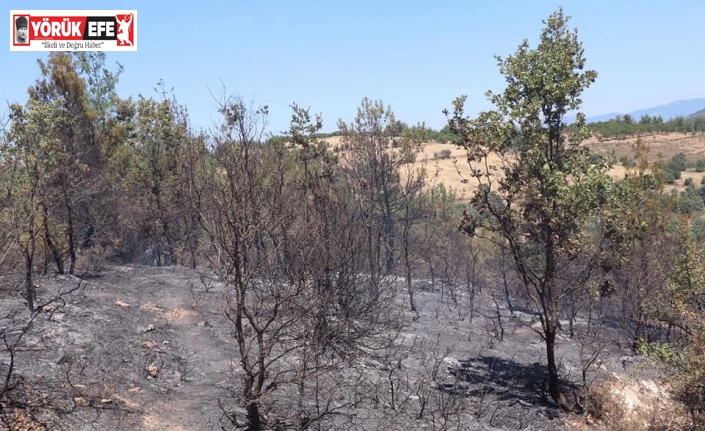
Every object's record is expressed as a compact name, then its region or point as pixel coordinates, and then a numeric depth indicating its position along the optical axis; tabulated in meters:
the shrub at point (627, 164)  25.27
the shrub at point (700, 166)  68.62
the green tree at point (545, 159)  15.49
